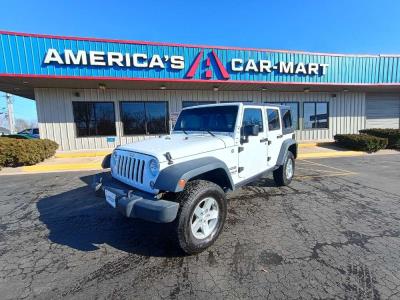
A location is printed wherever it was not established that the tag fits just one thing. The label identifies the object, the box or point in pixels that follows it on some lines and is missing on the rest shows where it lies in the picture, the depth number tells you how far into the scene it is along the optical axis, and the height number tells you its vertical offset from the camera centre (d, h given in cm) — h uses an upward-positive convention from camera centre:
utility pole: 3848 +355
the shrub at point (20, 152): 918 -70
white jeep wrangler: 294 -60
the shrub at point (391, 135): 1320 -95
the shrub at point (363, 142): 1225 -120
